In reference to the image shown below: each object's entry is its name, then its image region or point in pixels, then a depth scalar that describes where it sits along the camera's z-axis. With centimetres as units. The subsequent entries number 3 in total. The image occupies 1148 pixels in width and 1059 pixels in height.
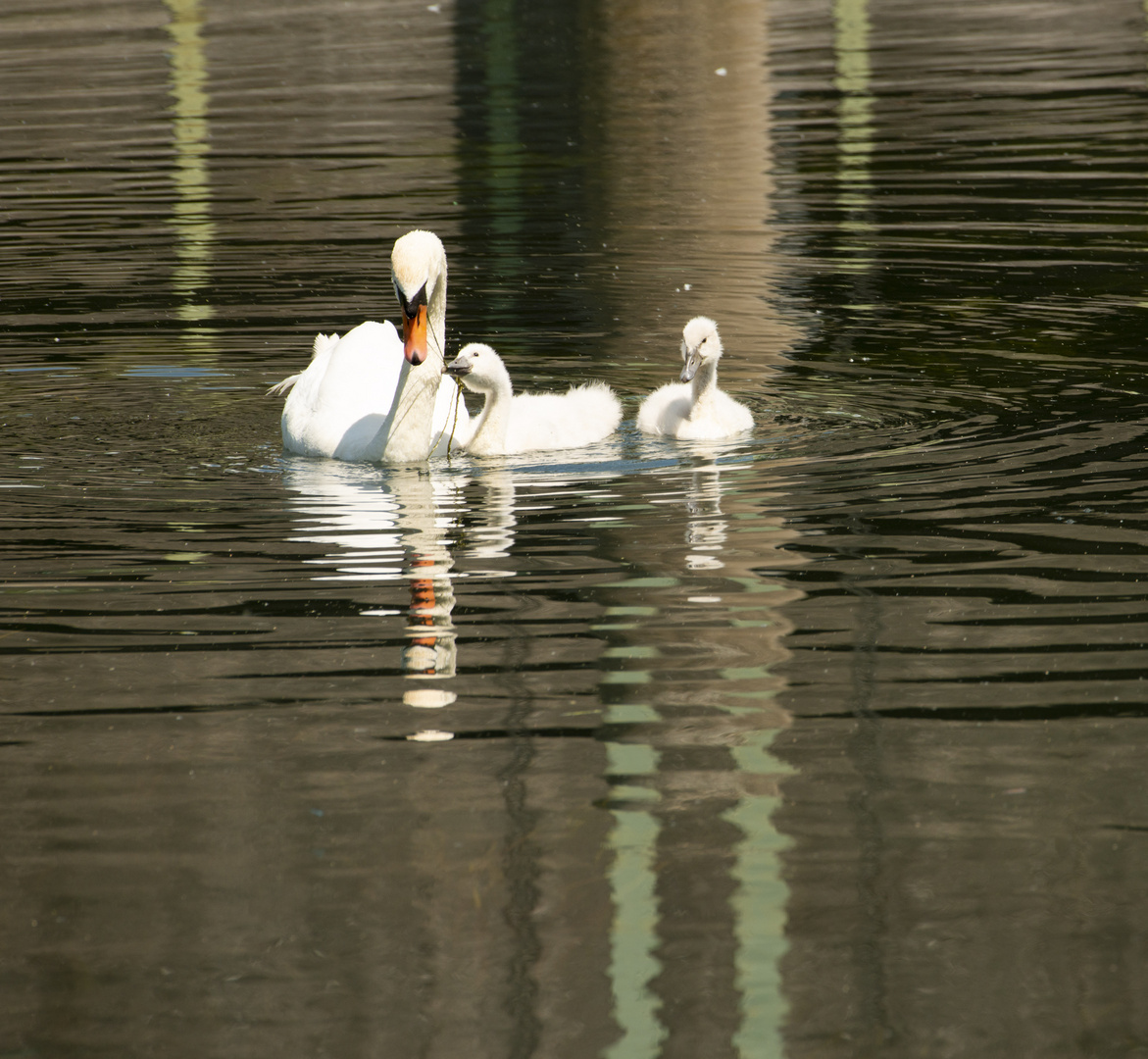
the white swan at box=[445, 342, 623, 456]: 1966
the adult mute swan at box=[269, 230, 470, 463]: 1820
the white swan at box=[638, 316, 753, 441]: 1966
